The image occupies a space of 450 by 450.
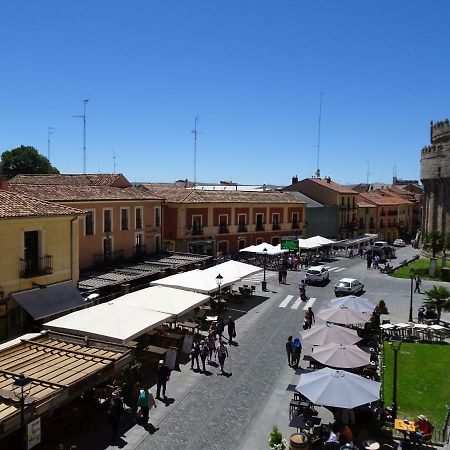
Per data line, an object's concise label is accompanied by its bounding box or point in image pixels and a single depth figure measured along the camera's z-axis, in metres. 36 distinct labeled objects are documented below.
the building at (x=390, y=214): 71.26
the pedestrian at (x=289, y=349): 17.38
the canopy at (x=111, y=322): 15.33
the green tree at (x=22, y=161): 67.62
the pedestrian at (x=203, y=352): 16.97
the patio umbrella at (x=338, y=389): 11.59
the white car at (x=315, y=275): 33.19
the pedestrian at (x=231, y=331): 19.97
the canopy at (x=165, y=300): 18.66
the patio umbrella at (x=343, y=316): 19.22
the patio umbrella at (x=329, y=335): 16.23
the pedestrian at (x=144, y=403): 12.89
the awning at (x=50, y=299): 18.06
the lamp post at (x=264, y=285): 30.80
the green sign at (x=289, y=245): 39.22
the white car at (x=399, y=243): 64.13
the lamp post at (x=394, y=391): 13.08
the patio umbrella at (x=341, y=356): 14.14
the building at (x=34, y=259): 17.86
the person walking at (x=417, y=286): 31.13
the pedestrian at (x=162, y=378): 14.65
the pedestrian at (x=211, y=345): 18.11
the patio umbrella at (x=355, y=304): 21.16
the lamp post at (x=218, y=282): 22.27
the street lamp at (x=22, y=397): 9.73
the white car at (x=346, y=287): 29.23
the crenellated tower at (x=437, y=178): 49.88
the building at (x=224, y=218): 39.09
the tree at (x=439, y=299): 22.43
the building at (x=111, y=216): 28.41
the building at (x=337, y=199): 59.38
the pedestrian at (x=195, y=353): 17.05
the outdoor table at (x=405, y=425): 12.09
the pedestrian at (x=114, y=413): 12.01
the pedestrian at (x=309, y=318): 21.53
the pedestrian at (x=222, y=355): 16.67
